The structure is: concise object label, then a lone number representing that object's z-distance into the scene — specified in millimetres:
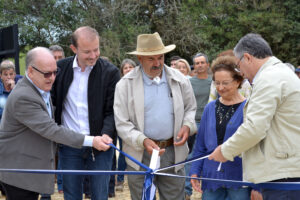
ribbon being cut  3104
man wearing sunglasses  3512
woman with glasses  3918
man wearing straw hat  4090
